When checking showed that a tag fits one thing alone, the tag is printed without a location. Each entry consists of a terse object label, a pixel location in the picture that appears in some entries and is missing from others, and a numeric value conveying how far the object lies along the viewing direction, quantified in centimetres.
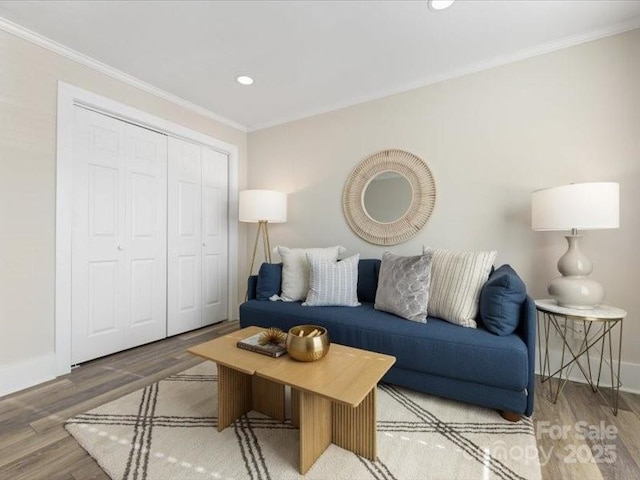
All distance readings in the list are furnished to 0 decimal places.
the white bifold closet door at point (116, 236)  235
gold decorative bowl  140
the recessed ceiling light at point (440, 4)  176
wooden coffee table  124
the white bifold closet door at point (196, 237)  303
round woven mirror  267
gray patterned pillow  204
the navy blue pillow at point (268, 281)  263
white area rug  129
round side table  174
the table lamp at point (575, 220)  173
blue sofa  160
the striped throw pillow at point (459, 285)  196
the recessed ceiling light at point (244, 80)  261
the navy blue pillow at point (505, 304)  174
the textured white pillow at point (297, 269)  260
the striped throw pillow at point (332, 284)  241
